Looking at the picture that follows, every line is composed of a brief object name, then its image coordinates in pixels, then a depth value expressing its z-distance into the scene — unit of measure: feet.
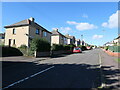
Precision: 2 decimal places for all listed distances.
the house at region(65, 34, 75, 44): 227.16
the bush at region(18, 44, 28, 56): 61.42
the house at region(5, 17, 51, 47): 81.82
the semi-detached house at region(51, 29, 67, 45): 147.95
